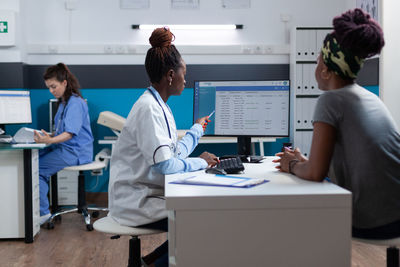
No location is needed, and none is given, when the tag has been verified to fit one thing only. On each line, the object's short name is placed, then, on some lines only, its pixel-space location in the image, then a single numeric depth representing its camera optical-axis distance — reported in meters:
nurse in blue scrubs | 3.52
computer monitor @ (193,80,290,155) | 2.33
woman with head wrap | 1.44
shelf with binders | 4.24
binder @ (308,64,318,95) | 4.24
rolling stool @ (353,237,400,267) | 1.48
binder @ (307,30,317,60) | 4.23
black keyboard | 1.71
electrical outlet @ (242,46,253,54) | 4.45
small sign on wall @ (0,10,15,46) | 4.12
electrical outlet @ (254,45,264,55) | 4.45
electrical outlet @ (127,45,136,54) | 4.38
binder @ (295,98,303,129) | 4.25
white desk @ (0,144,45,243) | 3.12
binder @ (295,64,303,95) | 4.25
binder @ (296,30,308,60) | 4.23
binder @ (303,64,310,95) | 4.25
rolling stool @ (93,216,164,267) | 1.66
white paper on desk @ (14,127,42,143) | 3.29
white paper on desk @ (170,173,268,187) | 1.39
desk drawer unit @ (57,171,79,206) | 4.16
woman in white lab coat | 1.65
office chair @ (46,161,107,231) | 3.52
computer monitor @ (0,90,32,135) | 3.49
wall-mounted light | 4.45
